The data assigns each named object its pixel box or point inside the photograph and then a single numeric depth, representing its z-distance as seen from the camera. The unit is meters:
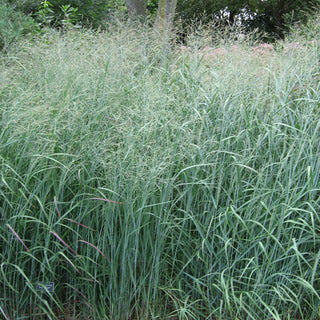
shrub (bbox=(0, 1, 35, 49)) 4.79
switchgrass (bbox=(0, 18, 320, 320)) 2.37
